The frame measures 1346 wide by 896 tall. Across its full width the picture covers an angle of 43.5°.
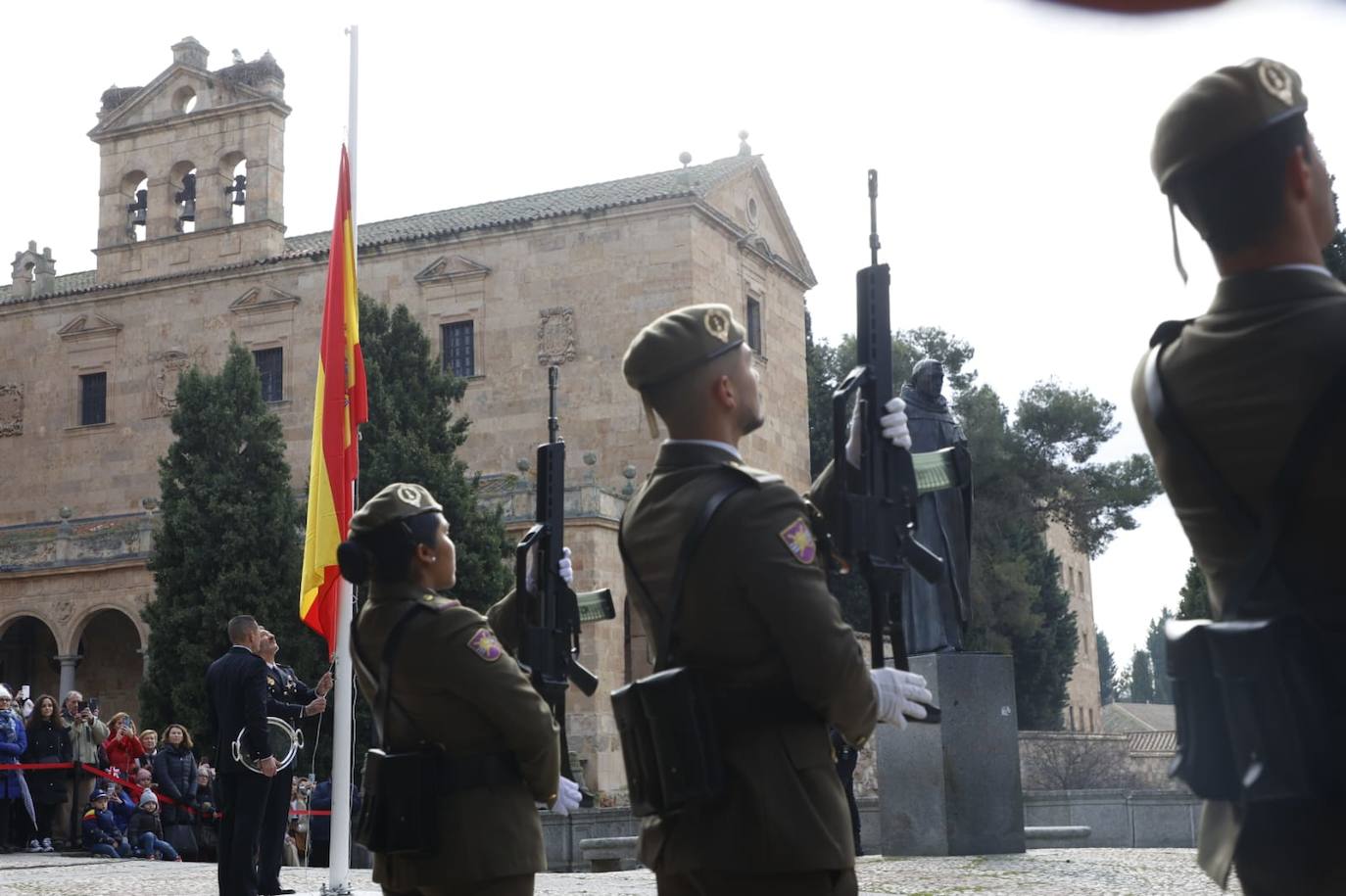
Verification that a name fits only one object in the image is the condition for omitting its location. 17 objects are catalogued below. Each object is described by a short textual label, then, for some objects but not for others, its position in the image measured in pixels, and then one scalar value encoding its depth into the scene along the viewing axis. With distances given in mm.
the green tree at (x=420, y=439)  25891
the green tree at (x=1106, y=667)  104750
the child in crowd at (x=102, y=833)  15680
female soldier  4570
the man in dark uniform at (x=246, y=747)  9680
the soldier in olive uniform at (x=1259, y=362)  2473
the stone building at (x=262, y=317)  33656
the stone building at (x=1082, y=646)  66812
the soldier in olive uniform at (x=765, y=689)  3312
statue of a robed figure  9727
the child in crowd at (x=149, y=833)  16109
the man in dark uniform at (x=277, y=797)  10273
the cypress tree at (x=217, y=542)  26969
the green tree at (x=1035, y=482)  41781
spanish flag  10672
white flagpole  9797
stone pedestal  9680
